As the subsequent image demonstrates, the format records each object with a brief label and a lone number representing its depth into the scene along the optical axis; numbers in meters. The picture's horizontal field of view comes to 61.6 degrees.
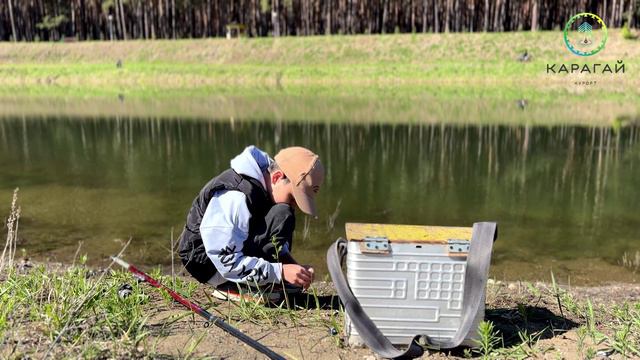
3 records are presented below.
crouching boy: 3.12
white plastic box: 2.72
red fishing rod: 2.69
